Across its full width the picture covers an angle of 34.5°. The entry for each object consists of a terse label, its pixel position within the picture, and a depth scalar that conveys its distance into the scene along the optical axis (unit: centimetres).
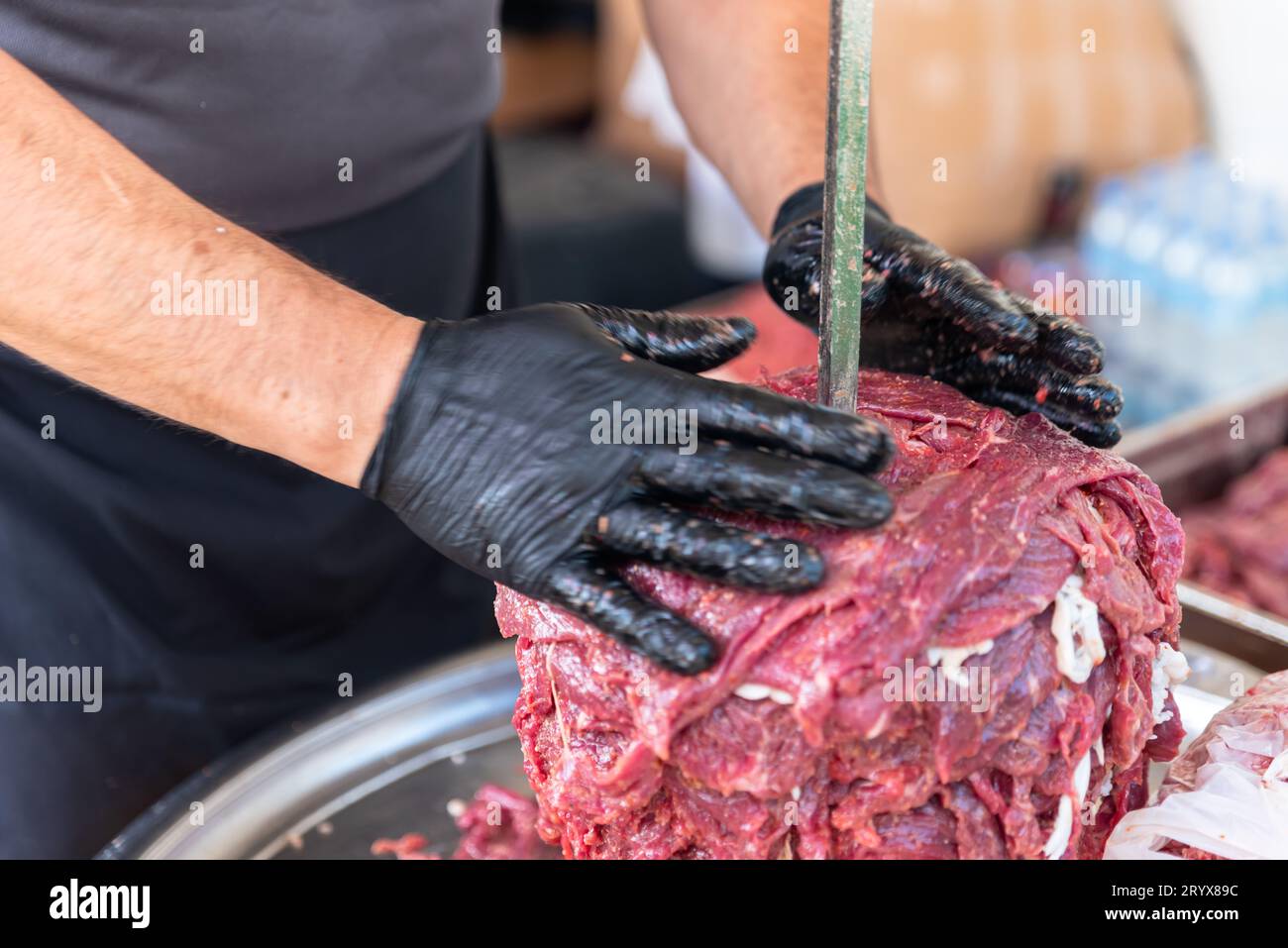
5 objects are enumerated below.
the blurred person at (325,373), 80
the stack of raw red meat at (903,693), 77
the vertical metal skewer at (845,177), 78
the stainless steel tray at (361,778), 98
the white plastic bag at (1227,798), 83
